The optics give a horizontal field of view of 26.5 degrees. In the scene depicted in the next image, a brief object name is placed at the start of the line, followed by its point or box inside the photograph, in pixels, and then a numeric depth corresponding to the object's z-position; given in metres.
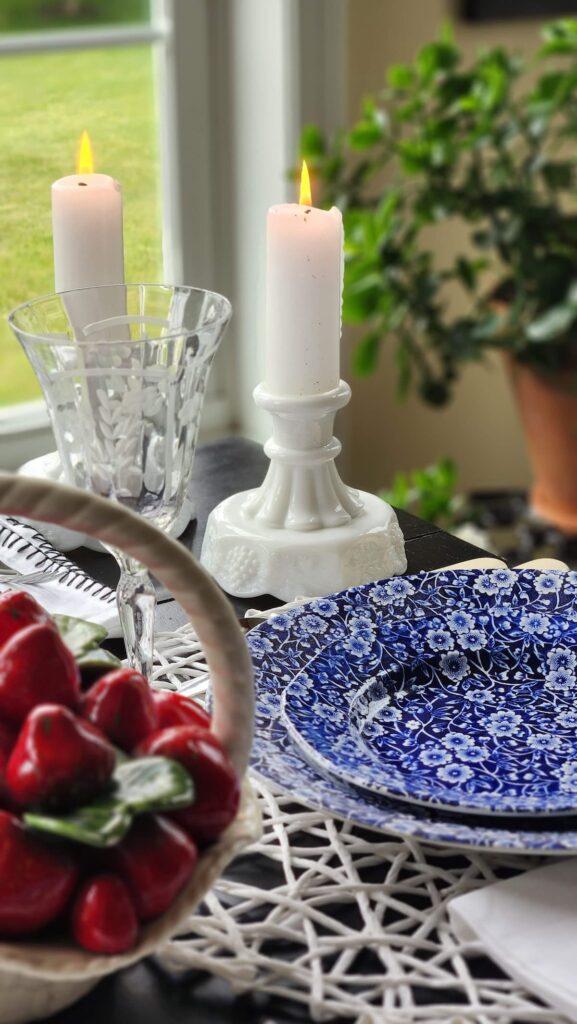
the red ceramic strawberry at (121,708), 0.48
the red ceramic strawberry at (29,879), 0.43
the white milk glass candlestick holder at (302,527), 0.90
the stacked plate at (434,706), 0.58
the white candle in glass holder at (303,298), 0.88
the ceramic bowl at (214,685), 0.44
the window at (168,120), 1.78
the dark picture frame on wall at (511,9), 2.11
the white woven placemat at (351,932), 0.50
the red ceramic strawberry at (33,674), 0.48
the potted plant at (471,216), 1.92
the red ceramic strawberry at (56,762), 0.44
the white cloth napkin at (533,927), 0.50
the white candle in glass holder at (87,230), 0.95
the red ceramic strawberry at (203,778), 0.47
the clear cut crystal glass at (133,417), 0.72
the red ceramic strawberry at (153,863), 0.44
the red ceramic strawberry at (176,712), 0.52
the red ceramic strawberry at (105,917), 0.43
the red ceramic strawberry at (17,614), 0.53
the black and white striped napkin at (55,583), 0.84
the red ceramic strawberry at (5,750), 0.46
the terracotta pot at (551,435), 2.03
